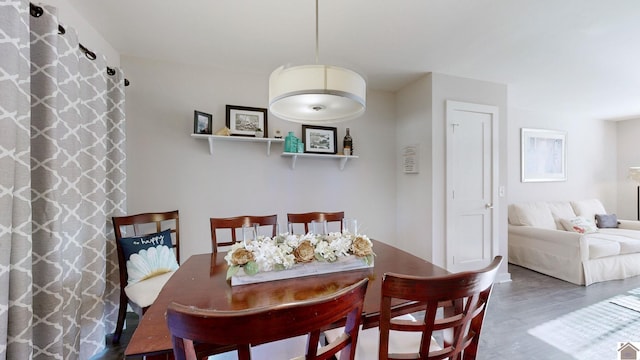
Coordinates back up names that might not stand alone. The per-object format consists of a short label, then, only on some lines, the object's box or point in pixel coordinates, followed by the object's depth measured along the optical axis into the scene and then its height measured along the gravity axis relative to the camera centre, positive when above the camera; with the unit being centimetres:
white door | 296 -6
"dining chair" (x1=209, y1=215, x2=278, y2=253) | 192 -33
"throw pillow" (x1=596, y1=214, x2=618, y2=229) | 416 -68
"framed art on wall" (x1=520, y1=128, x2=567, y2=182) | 435 +40
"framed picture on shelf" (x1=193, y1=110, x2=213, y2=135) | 257 +57
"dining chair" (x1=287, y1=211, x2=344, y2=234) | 221 -33
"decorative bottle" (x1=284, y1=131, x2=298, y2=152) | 285 +39
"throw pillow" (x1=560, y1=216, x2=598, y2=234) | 371 -68
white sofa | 311 -85
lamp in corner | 443 +8
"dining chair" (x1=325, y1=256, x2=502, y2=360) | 78 -42
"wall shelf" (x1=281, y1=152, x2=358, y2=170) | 291 +26
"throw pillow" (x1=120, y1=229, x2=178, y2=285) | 190 -57
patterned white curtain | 114 -6
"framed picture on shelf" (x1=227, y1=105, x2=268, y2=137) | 278 +64
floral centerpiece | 128 -37
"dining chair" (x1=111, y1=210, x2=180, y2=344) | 177 -67
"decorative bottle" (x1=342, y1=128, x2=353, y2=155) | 315 +43
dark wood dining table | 86 -50
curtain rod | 135 +87
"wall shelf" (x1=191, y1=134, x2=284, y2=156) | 259 +42
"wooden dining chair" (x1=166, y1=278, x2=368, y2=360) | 58 -33
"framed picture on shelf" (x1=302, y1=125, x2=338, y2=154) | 305 +47
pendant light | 124 +42
